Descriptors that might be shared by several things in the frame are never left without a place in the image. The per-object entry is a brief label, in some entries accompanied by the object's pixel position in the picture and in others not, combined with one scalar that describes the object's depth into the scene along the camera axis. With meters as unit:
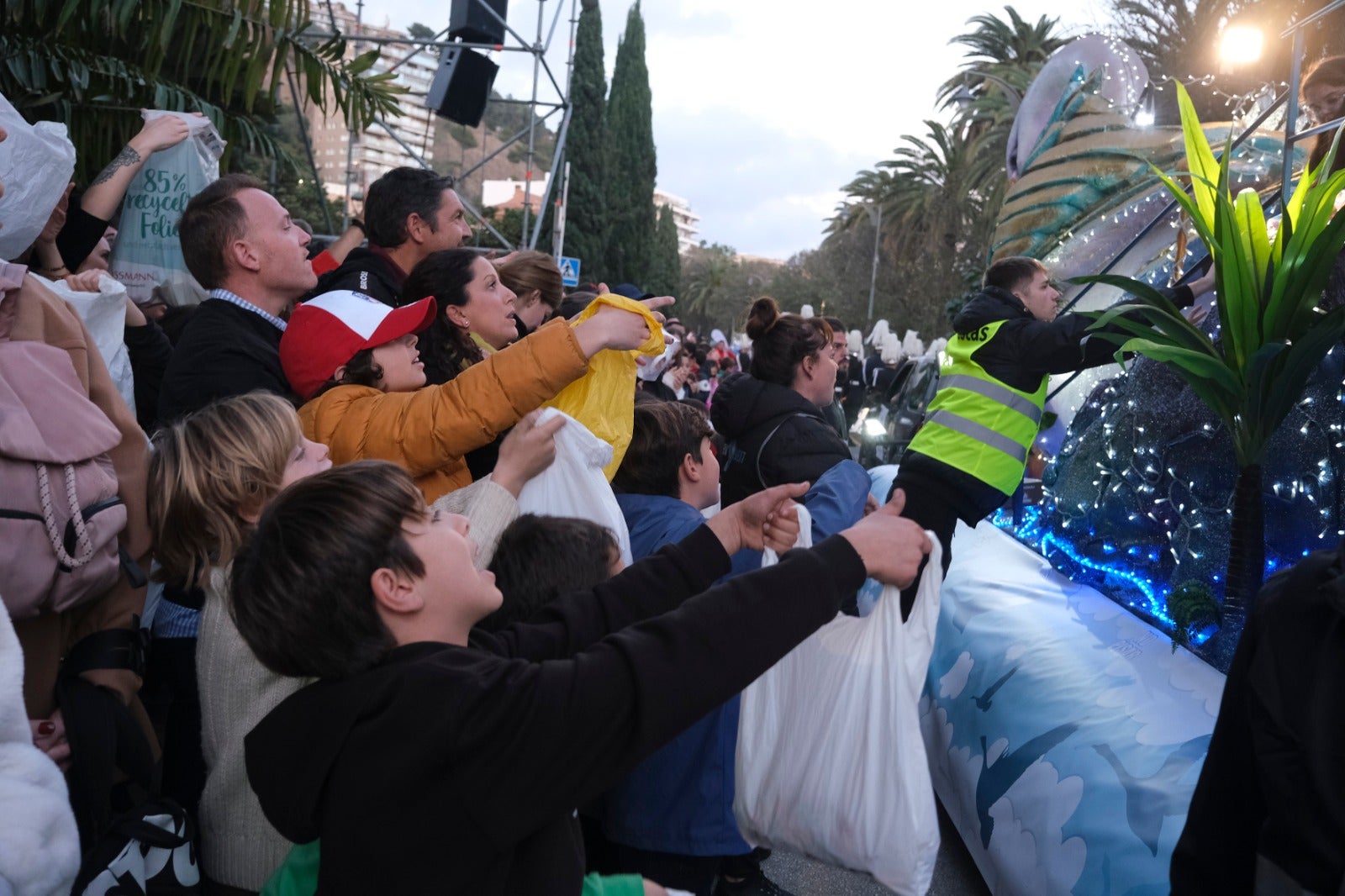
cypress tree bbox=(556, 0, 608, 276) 32.62
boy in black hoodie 1.49
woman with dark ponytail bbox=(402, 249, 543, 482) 3.20
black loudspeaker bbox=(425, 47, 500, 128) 11.37
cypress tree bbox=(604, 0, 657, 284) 35.34
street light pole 36.91
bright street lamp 4.42
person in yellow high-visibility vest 4.11
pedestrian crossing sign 15.56
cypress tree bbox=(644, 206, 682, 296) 42.74
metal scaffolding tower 10.91
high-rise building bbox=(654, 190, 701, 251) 184.48
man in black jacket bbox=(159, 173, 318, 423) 2.85
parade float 2.67
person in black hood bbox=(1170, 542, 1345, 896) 1.28
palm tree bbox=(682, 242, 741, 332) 74.25
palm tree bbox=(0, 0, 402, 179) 5.00
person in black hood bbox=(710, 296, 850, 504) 3.95
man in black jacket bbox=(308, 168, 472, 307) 3.61
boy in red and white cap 2.57
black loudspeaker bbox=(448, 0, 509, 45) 11.51
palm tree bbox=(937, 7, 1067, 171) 26.62
